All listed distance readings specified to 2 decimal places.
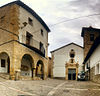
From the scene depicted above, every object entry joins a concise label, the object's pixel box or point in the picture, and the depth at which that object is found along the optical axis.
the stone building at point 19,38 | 11.37
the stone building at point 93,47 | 9.93
